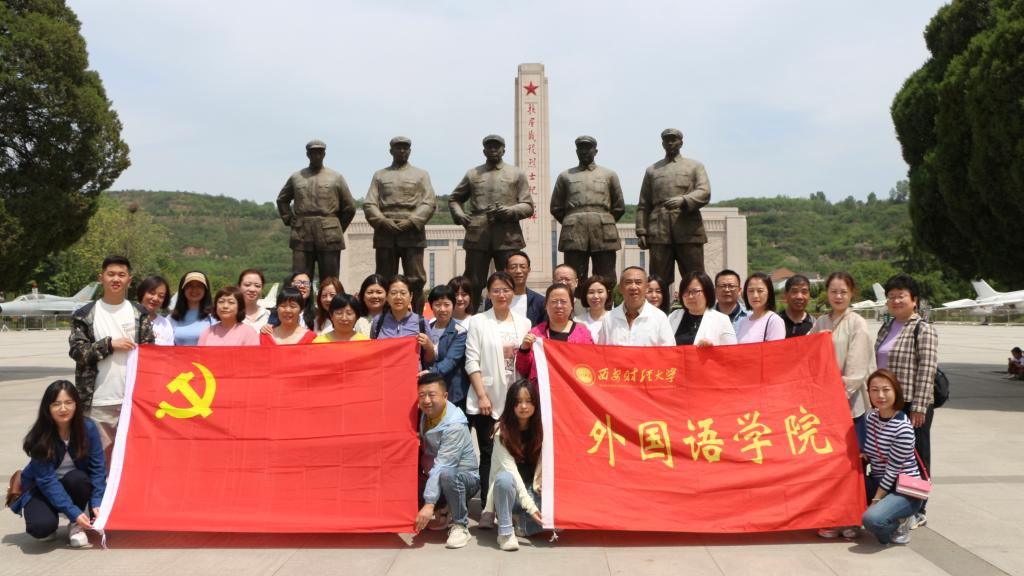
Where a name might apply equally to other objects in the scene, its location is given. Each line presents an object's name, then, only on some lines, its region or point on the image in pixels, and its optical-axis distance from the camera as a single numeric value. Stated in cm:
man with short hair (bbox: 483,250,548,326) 684
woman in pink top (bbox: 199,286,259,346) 577
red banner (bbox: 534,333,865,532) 500
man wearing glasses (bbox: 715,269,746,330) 645
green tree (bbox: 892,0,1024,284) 1202
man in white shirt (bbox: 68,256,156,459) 540
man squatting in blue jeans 496
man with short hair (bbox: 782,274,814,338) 610
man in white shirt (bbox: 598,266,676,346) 569
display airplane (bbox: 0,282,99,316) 4694
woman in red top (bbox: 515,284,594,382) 549
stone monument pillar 3138
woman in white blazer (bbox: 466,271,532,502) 546
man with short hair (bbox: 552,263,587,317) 717
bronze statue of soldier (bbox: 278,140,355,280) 957
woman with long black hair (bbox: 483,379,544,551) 493
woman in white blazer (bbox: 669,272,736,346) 582
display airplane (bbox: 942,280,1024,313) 4447
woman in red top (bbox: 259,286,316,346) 595
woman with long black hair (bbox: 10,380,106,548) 486
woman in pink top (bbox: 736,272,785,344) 588
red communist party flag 502
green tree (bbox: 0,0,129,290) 1438
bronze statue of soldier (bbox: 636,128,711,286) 936
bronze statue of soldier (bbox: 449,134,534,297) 929
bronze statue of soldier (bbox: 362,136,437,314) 942
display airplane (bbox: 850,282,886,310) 5013
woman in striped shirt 484
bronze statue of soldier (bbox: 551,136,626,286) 934
